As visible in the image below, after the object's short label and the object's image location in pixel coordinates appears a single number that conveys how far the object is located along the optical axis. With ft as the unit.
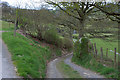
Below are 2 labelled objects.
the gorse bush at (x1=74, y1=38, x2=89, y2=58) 51.56
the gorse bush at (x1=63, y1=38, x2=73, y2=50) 95.20
